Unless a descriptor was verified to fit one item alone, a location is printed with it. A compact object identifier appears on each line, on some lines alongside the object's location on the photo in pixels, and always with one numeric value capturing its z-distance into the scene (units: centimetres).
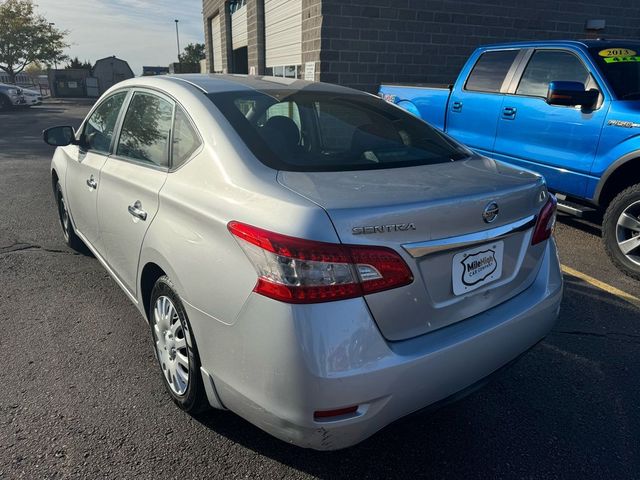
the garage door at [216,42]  1942
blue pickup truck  418
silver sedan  165
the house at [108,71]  4334
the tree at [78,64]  4978
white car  2419
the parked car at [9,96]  2300
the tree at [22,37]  4103
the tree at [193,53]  6178
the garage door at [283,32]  992
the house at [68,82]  4091
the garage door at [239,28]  1507
